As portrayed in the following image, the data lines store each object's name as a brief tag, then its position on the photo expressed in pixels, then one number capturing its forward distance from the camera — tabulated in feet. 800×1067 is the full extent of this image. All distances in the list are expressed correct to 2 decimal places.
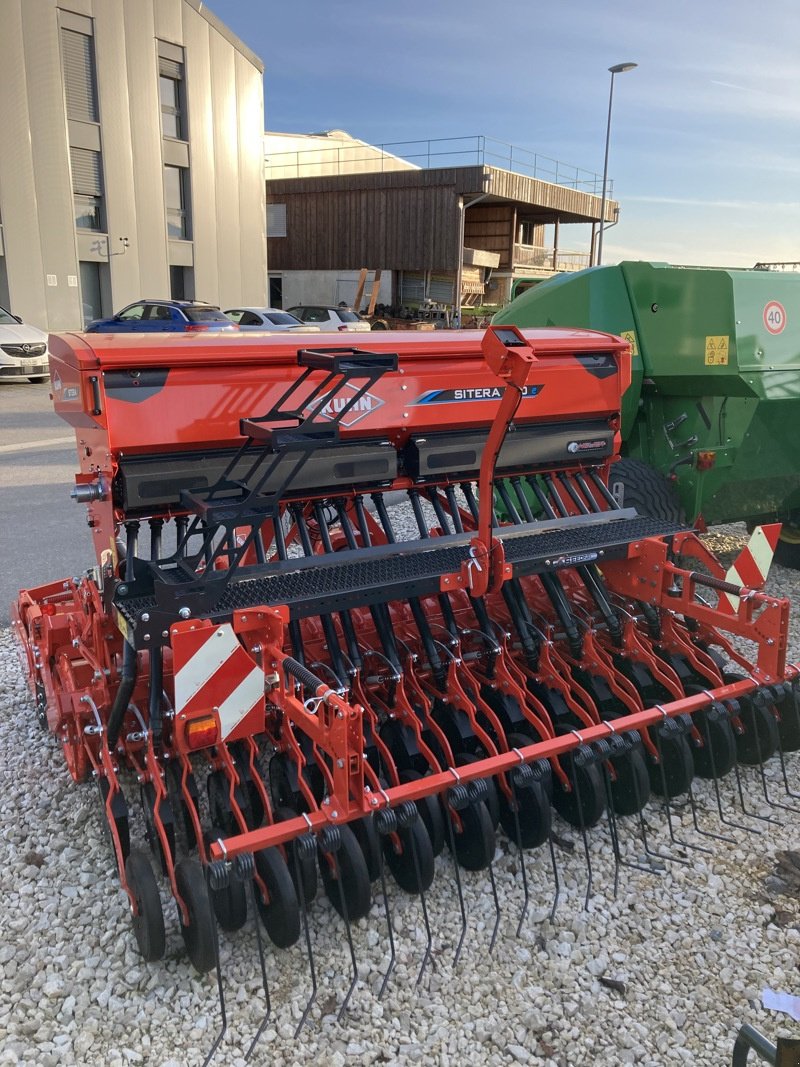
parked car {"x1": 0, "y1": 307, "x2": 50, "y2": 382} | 48.14
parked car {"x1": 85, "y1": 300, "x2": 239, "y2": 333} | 51.80
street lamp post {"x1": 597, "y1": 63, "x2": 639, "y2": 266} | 72.43
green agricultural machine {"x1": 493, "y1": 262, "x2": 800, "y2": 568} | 16.19
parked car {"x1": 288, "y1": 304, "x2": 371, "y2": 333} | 64.03
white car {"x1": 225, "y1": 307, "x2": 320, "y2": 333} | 55.83
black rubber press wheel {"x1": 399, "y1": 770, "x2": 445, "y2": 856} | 9.71
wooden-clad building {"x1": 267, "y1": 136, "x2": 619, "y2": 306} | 85.71
